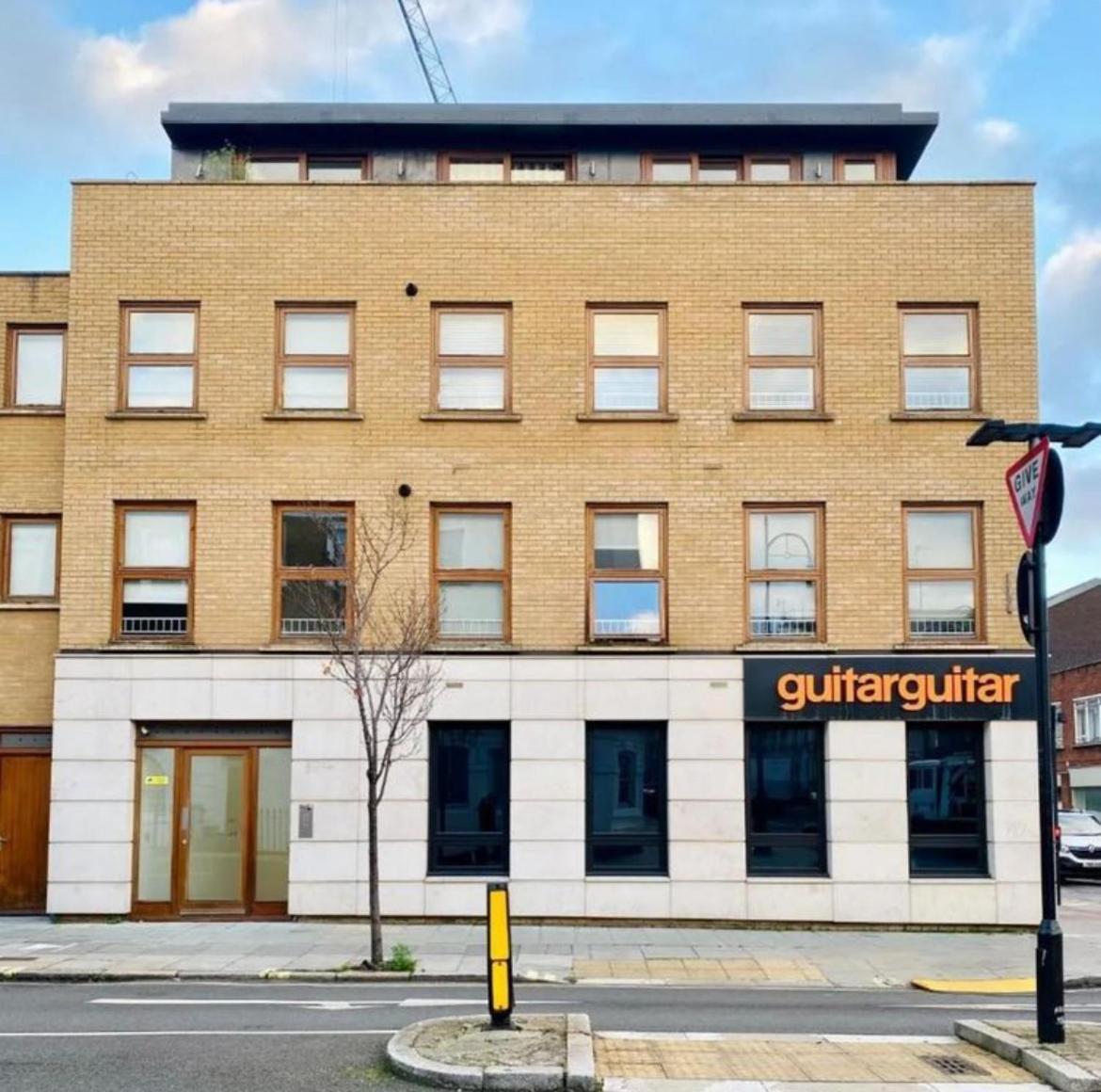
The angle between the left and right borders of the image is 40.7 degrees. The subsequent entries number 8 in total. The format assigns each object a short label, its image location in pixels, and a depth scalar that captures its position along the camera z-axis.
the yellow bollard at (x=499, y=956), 10.82
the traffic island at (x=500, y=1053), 9.33
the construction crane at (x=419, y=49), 46.69
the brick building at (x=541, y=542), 20.28
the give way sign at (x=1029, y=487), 11.05
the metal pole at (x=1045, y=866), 10.25
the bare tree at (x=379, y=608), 19.05
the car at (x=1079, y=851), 32.81
